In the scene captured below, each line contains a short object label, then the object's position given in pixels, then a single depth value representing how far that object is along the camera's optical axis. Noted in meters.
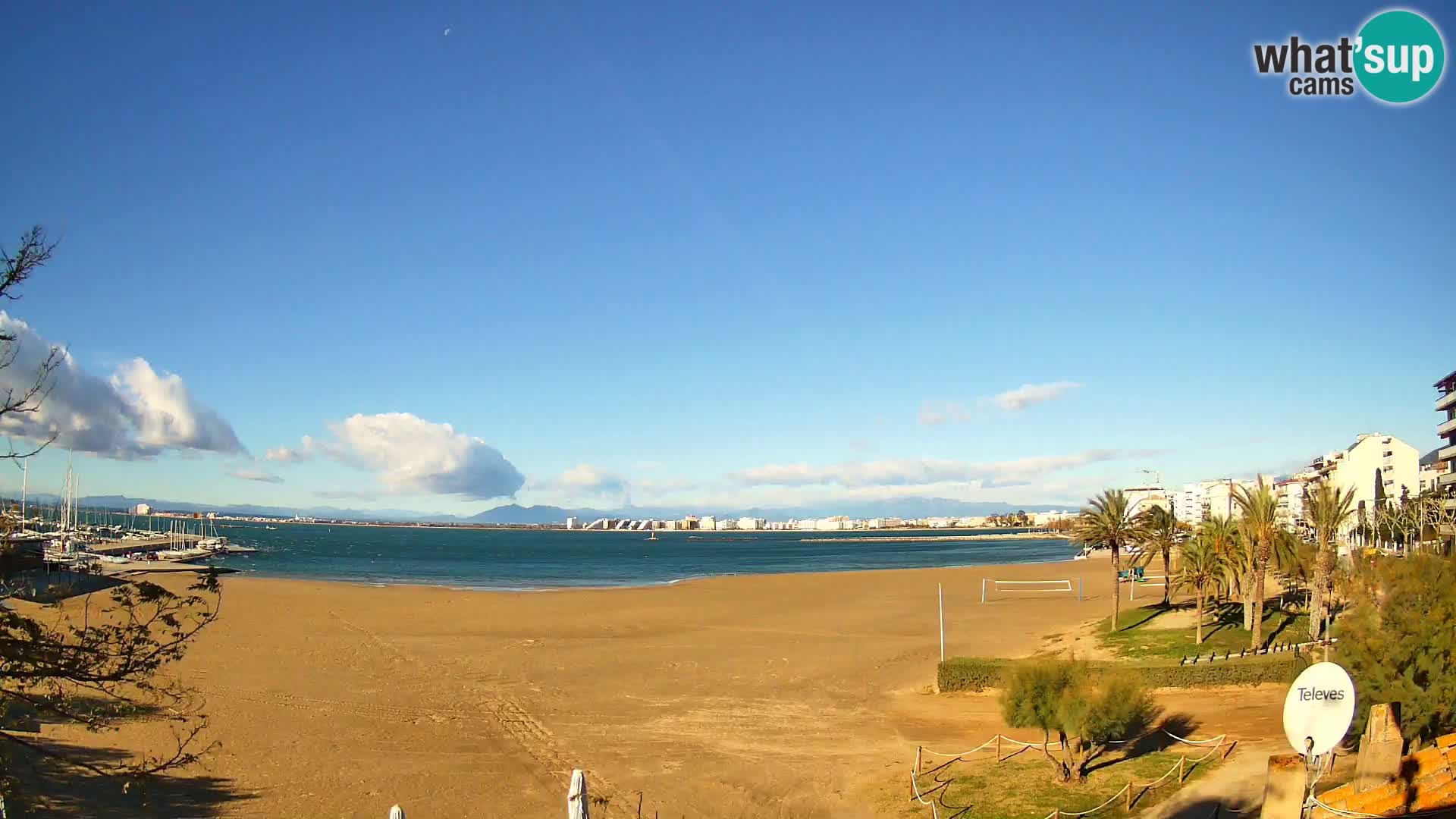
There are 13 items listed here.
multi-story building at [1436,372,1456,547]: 59.94
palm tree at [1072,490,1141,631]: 37.81
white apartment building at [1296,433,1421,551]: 84.69
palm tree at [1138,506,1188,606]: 40.47
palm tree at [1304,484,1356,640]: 28.59
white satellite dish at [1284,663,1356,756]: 12.34
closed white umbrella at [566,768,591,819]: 9.35
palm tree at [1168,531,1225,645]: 35.06
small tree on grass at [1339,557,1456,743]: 15.33
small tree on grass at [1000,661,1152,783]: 18.73
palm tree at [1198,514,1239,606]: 35.44
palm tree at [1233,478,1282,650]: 29.88
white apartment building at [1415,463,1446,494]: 72.94
